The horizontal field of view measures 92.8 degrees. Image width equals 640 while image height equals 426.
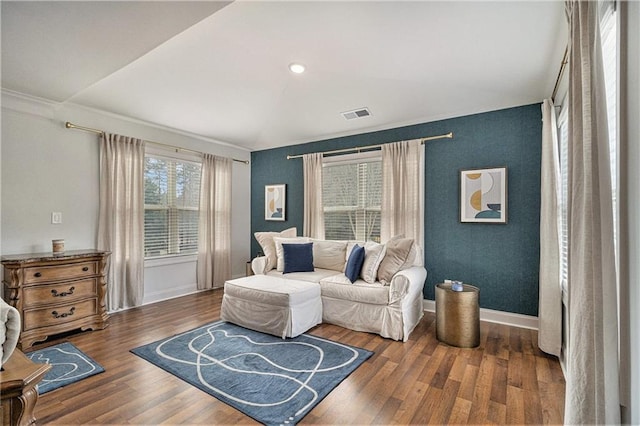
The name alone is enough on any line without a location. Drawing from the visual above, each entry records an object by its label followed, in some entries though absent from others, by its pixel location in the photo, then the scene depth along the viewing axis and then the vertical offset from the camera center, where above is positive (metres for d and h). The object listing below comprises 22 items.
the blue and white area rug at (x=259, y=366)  1.98 -1.21
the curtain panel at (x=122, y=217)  3.77 +0.01
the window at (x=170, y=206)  4.31 +0.17
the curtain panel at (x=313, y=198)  4.81 +0.28
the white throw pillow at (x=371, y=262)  3.37 -0.52
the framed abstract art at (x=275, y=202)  5.32 +0.25
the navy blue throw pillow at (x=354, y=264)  3.43 -0.55
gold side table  2.85 -0.99
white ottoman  3.04 -0.94
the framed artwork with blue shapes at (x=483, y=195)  3.45 +0.22
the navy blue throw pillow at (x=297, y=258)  3.93 -0.55
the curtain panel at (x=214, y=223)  4.90 -0.11
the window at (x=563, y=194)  2.73 +0.18
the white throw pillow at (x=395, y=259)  3.28 -0.49
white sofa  3.04 -0.80
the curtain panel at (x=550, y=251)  2.64 -0.33
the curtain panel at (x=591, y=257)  1.07 -0.16
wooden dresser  2.78 -0.72
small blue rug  2.19 -1.18
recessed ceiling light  3.15 +1.56
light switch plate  3.39 +0.00
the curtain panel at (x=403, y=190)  3.95 +0.32
